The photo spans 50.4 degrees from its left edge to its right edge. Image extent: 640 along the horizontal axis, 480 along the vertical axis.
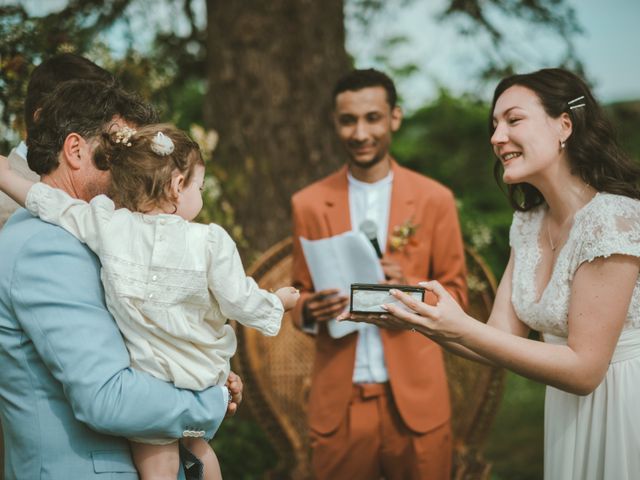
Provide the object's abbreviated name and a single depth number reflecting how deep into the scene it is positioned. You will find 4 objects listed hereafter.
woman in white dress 2.43
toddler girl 1.97
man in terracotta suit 3.45
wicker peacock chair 4.30
